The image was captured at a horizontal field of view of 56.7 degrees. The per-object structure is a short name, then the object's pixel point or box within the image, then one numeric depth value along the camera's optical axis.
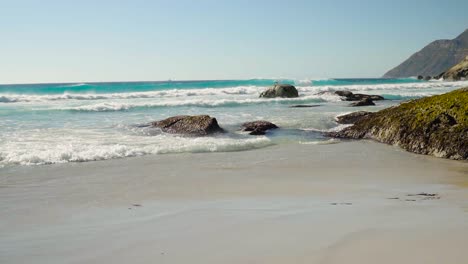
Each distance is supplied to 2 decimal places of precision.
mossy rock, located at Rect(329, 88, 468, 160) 9.04
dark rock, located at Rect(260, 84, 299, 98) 35.50
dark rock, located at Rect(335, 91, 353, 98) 30.21
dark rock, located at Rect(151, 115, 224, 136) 12.95
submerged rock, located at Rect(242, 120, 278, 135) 13.04
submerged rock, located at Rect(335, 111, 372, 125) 14.44
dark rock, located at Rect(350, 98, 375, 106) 22.67
